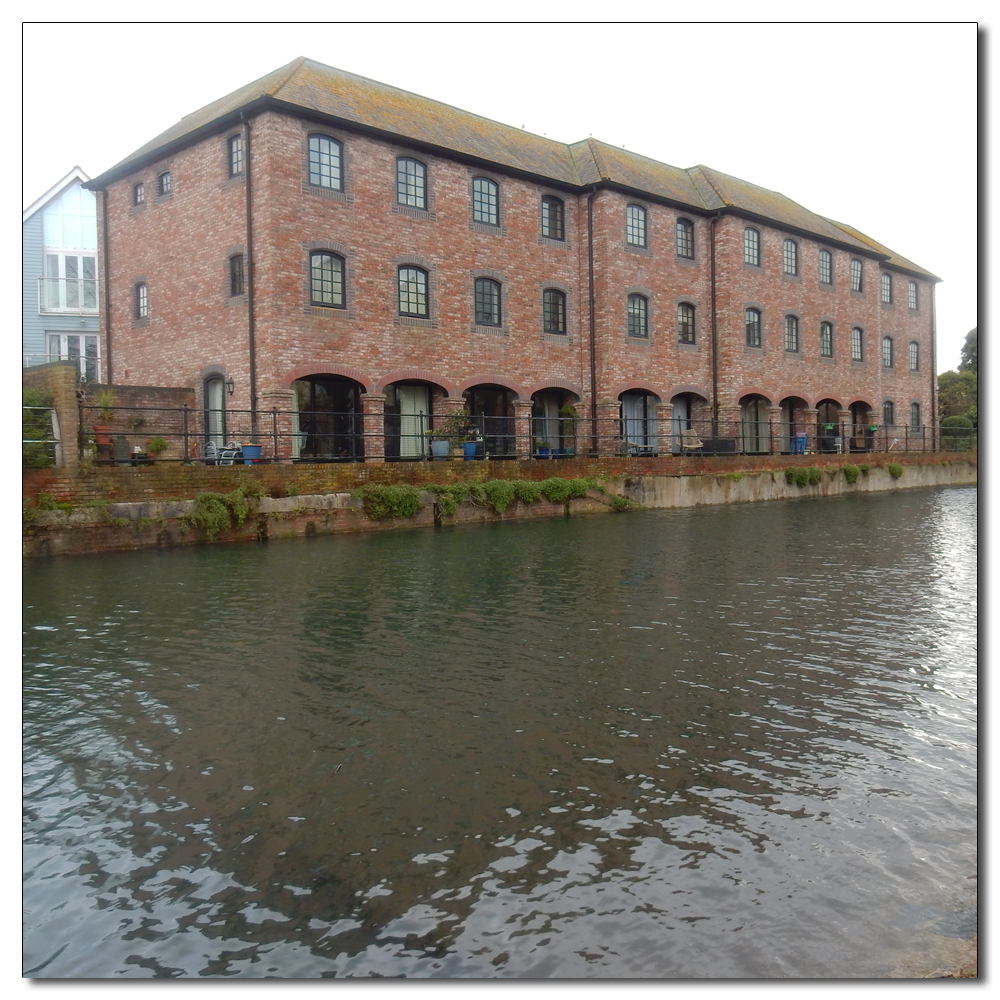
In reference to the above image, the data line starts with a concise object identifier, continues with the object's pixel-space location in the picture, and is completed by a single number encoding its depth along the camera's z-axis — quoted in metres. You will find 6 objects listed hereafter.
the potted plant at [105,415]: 16.25
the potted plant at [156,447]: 17.61
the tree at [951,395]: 38.34
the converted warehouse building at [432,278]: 19.97
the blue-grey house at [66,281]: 28.45
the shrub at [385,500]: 16.77
